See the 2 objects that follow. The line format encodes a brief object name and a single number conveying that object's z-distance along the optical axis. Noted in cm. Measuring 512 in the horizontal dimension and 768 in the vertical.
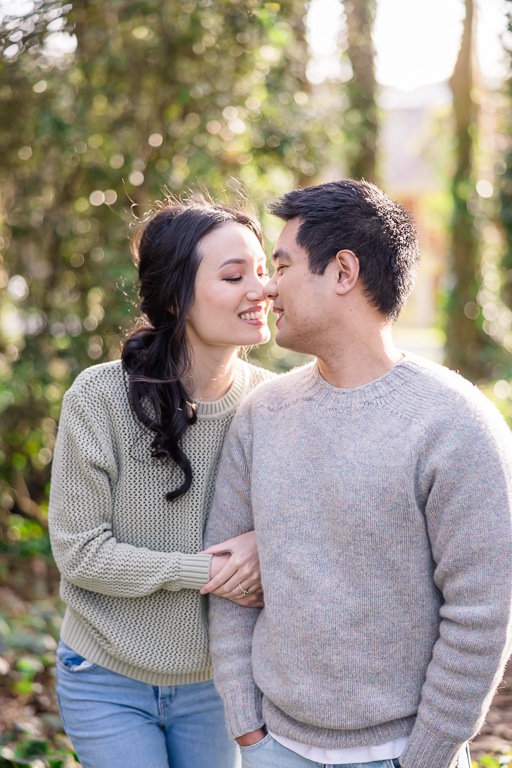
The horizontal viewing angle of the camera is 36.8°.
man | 162
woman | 205
